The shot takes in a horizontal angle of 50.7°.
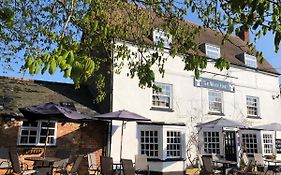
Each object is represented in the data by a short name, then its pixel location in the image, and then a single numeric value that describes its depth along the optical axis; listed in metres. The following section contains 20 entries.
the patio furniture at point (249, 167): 14.88
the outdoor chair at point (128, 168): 10.84
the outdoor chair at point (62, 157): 10.66
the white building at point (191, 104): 15.14
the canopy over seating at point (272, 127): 18.52
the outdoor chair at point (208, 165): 13.16
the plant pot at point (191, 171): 15.78
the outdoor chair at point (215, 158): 14.44
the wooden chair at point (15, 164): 9.39
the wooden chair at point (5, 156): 10.88
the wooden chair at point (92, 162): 12.30
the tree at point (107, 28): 3.64
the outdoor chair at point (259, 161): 16.86
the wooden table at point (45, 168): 9.53
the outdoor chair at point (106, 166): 11.06
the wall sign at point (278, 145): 20.37
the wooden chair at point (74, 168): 10.57
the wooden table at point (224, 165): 13.60
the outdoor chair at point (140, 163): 12.26
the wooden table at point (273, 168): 13.91
